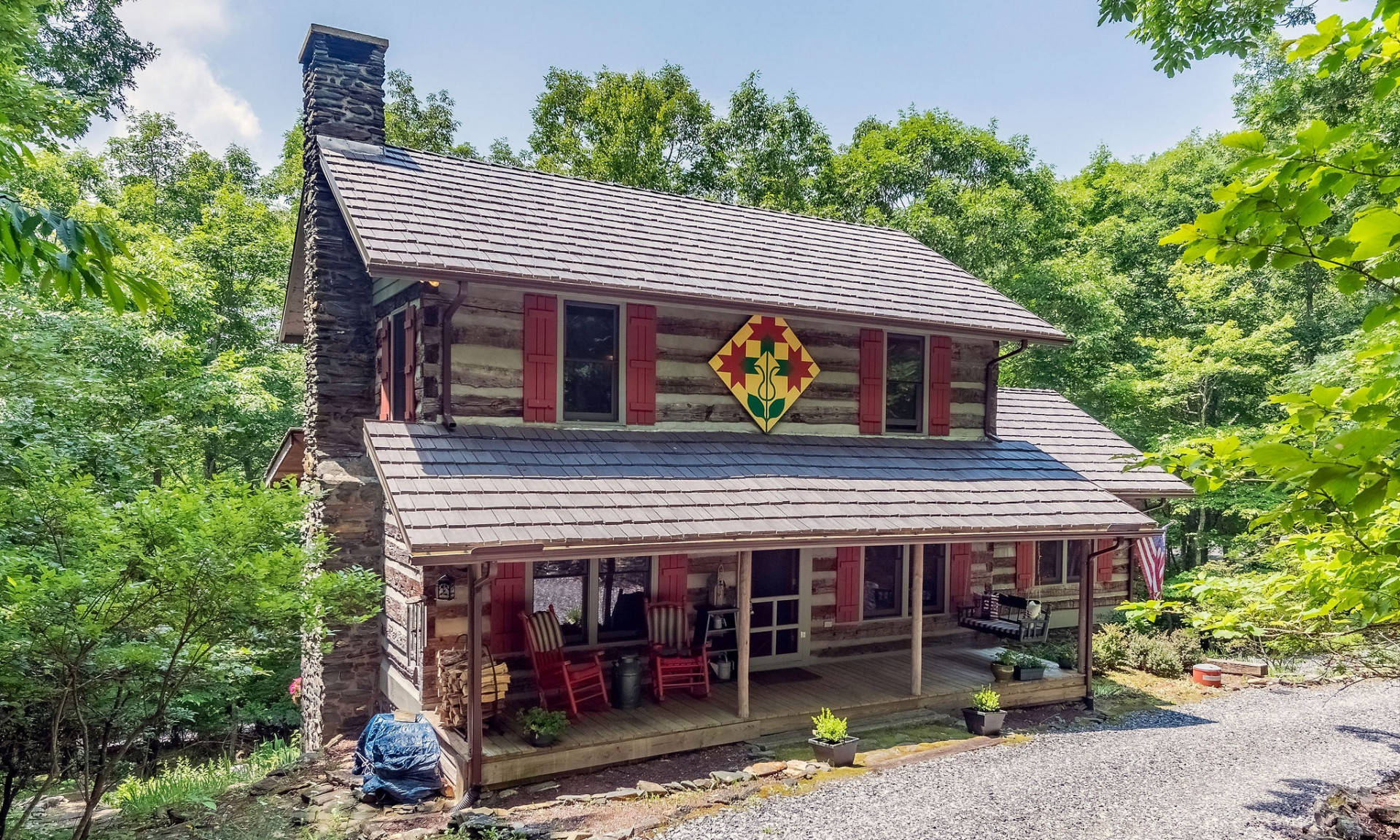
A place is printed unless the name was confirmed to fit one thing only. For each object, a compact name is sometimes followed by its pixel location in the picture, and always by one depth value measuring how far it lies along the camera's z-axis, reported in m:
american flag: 15.23
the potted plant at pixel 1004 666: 11.17
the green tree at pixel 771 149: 28.53
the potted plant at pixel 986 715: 9.82
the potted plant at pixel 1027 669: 11.22
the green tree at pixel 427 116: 29.52
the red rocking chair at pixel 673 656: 10.11
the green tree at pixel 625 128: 28.19
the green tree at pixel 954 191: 24.50
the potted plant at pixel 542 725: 8.36
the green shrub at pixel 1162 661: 13.50
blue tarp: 8.12
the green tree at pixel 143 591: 6.20
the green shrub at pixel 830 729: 8.73
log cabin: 9.04
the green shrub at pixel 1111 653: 13.87
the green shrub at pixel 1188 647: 13.86
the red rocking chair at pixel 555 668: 9.40
